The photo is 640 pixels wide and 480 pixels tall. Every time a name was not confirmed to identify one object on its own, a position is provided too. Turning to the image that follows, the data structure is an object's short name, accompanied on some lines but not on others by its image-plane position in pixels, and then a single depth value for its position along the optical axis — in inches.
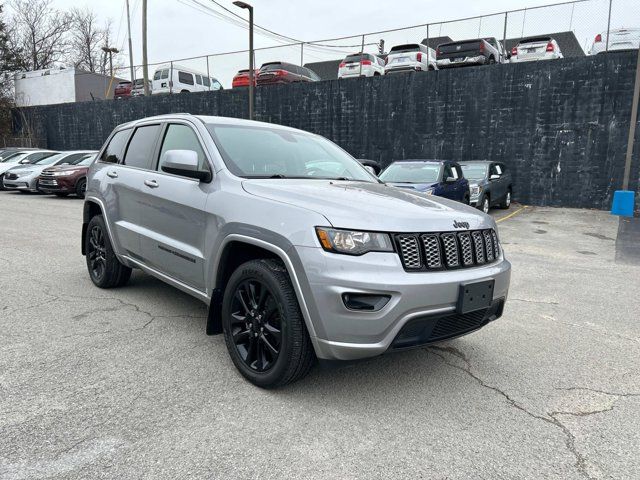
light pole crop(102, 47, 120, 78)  1253.4
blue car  433.4
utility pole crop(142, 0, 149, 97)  1037.8
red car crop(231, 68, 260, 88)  898.1
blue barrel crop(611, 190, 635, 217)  531.2
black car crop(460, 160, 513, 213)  511.5
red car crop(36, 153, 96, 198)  609.3
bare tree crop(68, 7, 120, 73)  2105.1
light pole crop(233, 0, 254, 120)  734.3
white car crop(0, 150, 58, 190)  732.7
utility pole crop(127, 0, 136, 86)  1660.9
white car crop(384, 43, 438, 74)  717.3
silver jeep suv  105.3
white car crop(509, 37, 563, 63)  629.9
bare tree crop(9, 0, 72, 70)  1888.5
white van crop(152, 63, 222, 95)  1034.7
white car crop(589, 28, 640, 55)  580.7
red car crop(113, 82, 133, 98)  1151.6
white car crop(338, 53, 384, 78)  770.8
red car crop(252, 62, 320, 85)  847.7
